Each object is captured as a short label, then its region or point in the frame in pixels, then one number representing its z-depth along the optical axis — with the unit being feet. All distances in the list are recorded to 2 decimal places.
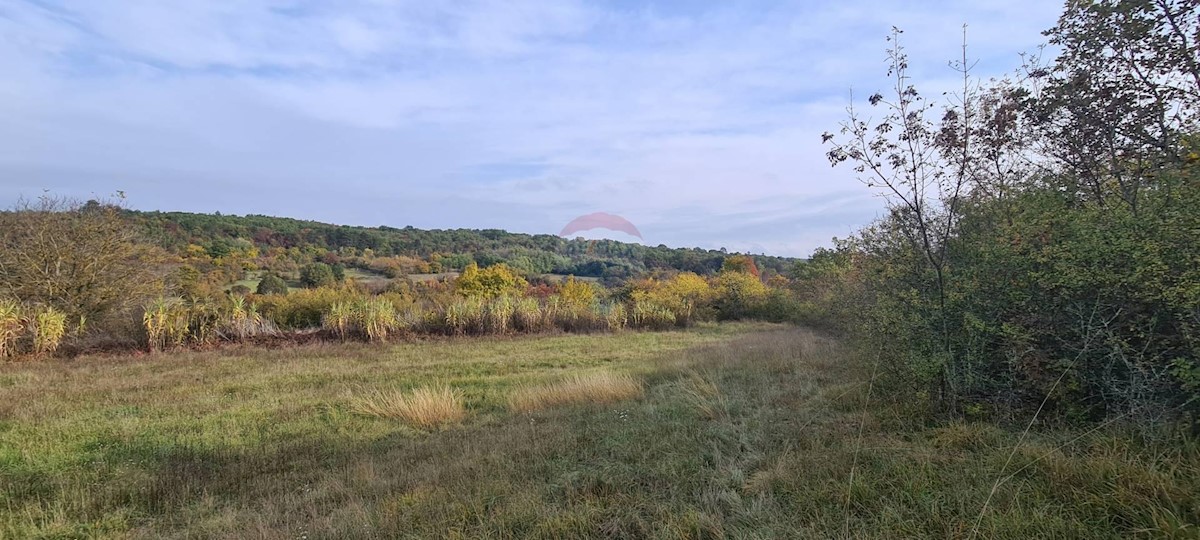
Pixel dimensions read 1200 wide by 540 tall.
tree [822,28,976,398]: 15.81
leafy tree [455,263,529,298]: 115.24
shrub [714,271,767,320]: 103.71
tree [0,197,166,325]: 48.52
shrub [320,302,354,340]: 58.29
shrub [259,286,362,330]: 65.51
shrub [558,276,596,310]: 81.88
